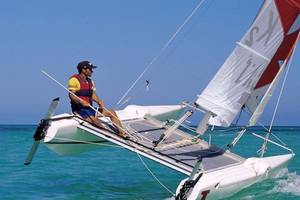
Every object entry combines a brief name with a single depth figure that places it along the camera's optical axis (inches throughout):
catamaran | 694.5
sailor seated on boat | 703.1
